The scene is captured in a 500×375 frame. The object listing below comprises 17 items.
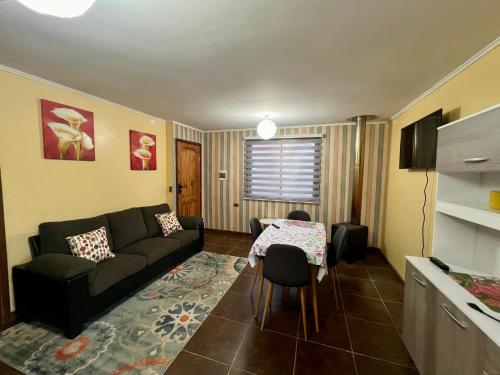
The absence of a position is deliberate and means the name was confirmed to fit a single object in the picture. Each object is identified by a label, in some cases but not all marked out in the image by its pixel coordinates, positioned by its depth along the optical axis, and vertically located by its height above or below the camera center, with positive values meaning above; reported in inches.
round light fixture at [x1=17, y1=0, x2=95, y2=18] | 29.9 +24.8
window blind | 172.9 +5.6
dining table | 77.8 -28.6
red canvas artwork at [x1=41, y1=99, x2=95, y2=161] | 91.1 +19.4
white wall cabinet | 41.4 -25.5
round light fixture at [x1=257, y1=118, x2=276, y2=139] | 121.8 +27.7
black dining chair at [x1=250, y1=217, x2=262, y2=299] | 107.3 -29.3
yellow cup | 50.6 -5.4
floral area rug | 63.1 -58.3
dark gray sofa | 72.1 -40.2
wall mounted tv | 84.7 +16.0
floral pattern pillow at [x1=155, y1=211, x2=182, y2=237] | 134.5 -32.7
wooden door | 172.2 -3.3
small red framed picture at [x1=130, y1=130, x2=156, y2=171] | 135.6 +15.6
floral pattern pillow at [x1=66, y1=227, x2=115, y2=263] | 88.4 -32.2
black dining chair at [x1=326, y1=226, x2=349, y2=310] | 92.0 -34.3
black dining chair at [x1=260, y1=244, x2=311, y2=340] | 73.4 -33.4
